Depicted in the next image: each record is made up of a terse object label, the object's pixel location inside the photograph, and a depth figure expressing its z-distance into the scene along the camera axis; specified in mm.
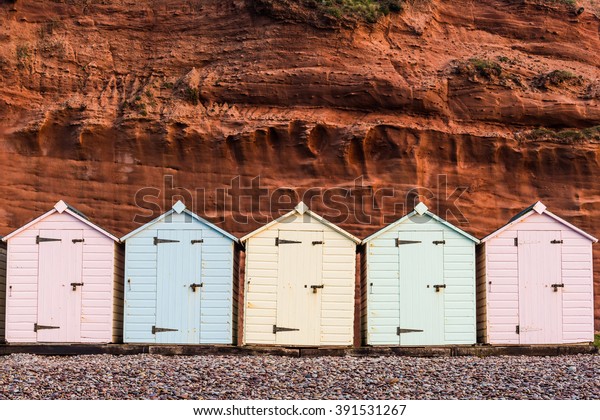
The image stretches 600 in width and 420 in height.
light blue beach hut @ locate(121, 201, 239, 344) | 22250
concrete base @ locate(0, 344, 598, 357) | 21375
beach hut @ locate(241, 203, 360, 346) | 22094
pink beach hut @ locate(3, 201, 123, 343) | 22422
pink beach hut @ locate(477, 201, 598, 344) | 22484
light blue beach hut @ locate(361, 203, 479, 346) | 22266
